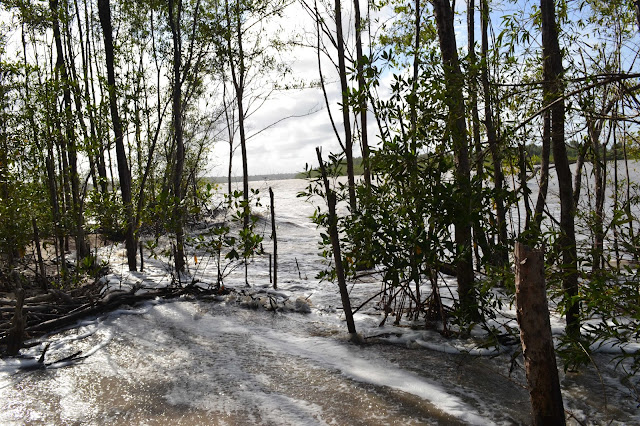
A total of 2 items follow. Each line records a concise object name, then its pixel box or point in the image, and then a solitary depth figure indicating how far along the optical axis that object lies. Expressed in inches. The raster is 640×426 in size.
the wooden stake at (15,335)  203.3
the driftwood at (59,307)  204.5
